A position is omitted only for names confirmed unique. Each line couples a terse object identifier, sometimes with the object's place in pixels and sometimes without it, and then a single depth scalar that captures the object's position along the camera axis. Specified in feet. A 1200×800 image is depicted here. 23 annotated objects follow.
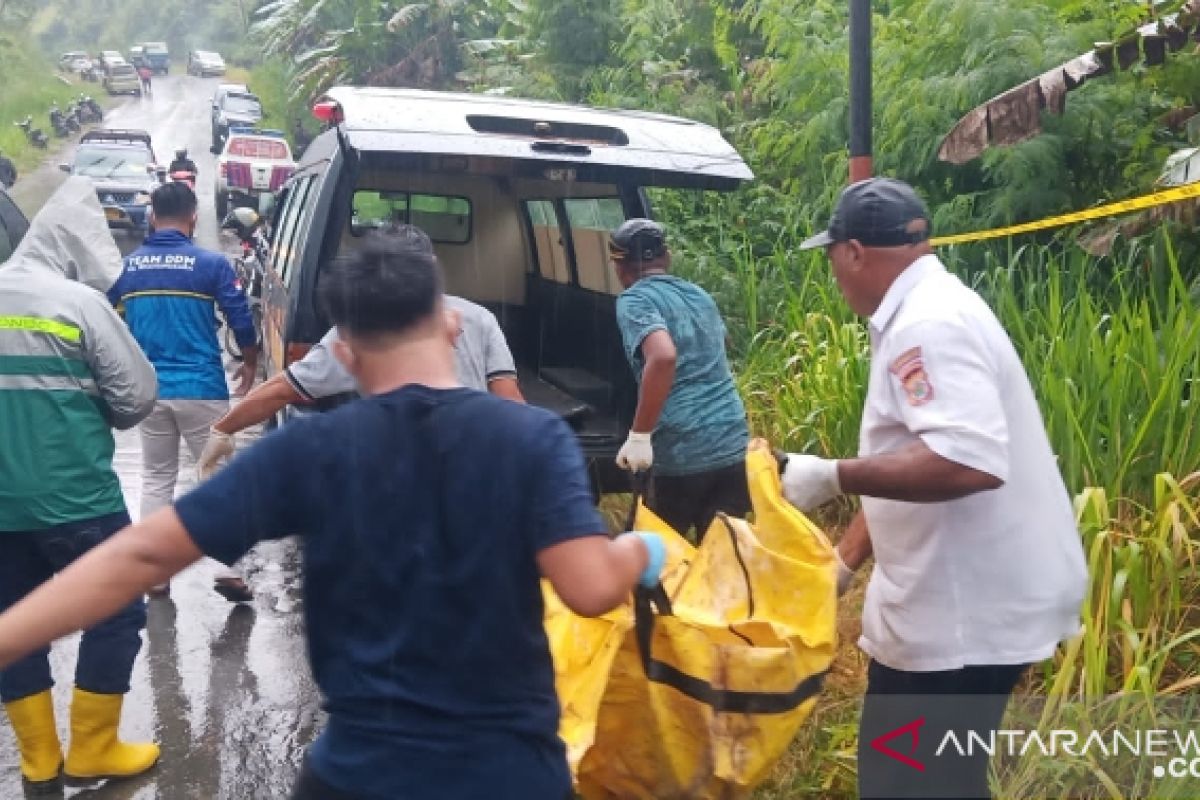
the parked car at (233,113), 116.26
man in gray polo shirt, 13.82
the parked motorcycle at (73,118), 137.59
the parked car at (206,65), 191.11
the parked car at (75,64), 184.14
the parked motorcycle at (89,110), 143.95
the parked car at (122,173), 69.87
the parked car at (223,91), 127.30
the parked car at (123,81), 178.19
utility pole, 17.07
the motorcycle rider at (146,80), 178.29
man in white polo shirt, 7.78
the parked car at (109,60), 176.86
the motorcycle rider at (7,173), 26.82
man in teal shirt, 15.07
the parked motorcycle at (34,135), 124.36
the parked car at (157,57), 194.80
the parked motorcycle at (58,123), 134.31
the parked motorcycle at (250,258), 30.24
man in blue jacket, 18.60
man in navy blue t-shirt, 6.31
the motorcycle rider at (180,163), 52.24
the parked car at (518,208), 15.94
